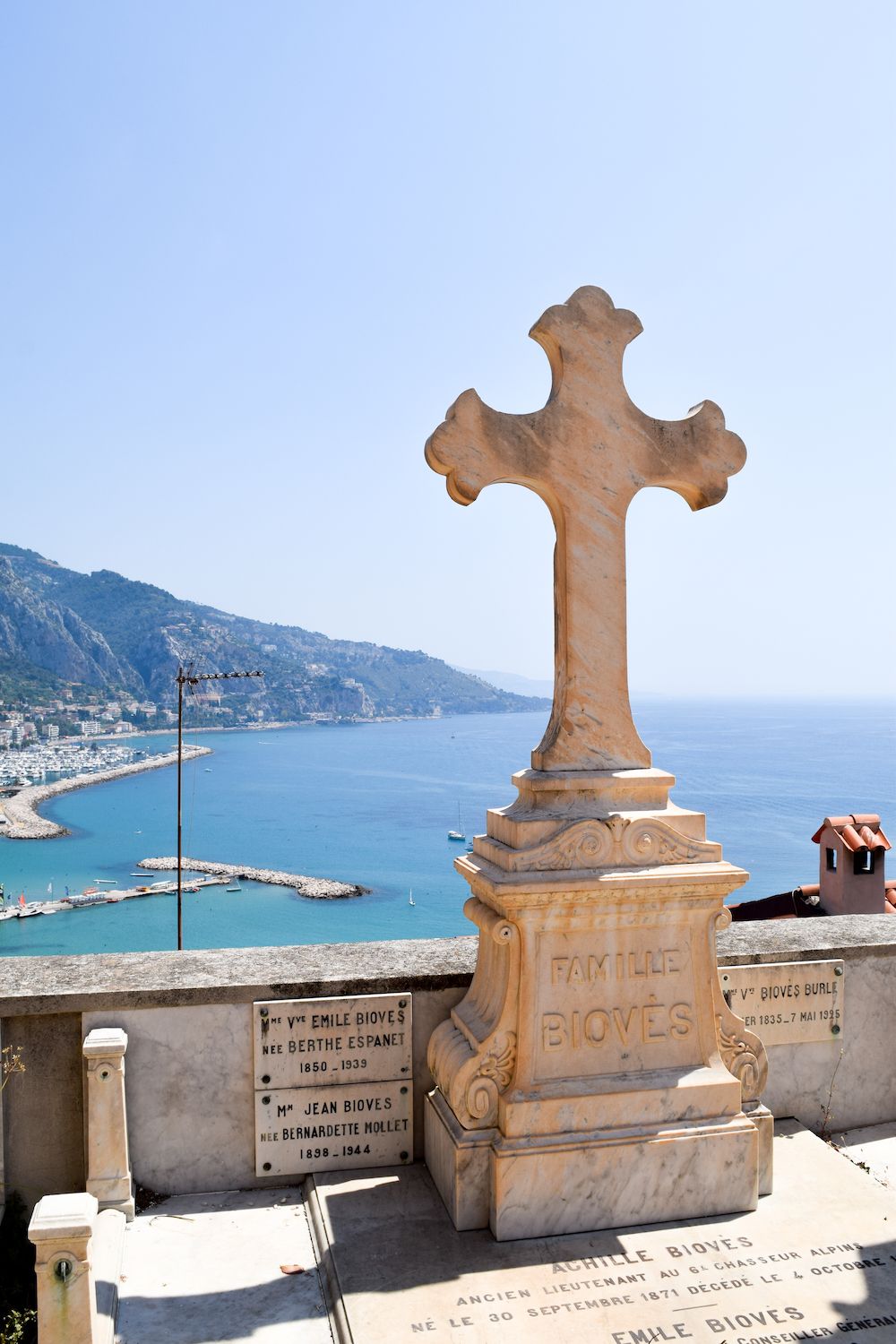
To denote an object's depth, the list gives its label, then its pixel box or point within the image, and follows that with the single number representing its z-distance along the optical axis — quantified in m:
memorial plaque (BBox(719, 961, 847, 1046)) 4.84
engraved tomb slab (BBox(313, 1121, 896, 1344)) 3.27
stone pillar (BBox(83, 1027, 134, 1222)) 4.02
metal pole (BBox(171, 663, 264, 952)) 16.62
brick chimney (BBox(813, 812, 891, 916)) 7.53
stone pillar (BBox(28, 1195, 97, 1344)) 2.81
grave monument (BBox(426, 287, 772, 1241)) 3.96
